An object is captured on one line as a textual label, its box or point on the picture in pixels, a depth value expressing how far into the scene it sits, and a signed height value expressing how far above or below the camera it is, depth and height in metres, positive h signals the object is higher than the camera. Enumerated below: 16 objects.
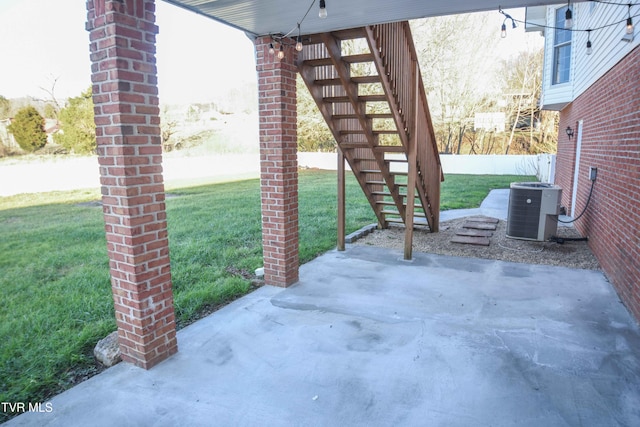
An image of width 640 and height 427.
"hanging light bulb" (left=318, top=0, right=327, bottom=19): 2.84 +0.99
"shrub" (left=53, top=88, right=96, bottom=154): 15.51 +0.84
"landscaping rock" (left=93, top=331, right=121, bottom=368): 2.91 -1.46
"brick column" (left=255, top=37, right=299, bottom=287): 4.00 -0.13
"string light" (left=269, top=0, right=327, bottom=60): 3.67 +1.07
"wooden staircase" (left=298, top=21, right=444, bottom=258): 4.22 +0.53
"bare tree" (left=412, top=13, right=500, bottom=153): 18.48 +4.11
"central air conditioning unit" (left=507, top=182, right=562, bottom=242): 6.05 -0.91
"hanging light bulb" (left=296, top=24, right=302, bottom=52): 3.65 +0.96
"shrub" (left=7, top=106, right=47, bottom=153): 14.55 +0.79
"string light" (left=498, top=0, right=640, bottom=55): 3.02 +1.07
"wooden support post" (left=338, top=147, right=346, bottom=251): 5.85 -0.77
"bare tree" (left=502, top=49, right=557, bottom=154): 20.19 +2.34
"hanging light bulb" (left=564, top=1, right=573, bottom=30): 2.99 +0.99
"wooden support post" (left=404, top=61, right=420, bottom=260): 5.14 -0.32
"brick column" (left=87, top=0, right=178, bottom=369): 2.45 -0.13
